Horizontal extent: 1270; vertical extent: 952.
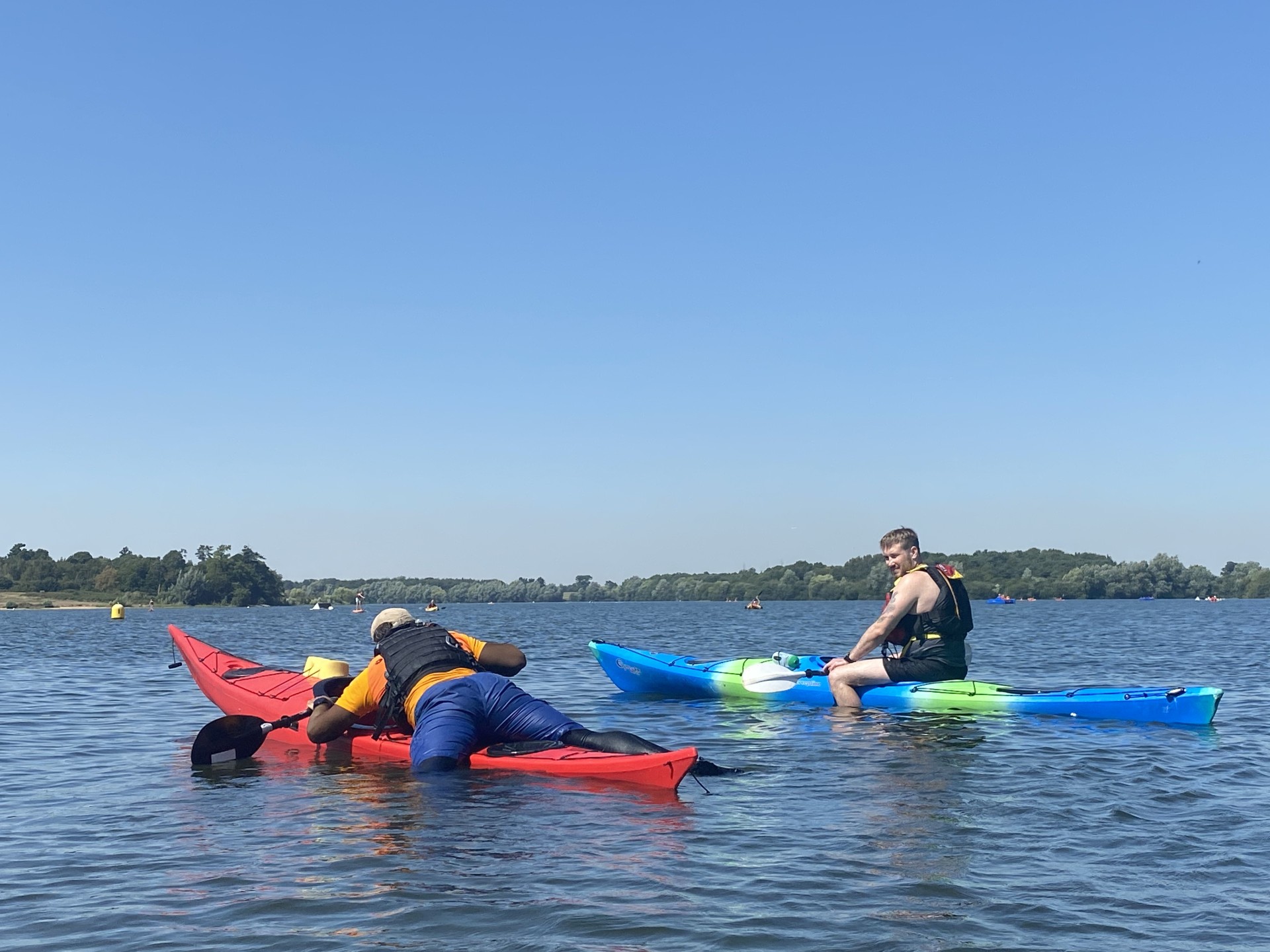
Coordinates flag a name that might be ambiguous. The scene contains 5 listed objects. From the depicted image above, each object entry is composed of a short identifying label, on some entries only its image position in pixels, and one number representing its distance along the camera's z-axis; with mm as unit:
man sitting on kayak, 13359
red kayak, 8891
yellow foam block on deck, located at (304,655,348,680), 12984
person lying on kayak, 9562
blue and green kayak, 13180
